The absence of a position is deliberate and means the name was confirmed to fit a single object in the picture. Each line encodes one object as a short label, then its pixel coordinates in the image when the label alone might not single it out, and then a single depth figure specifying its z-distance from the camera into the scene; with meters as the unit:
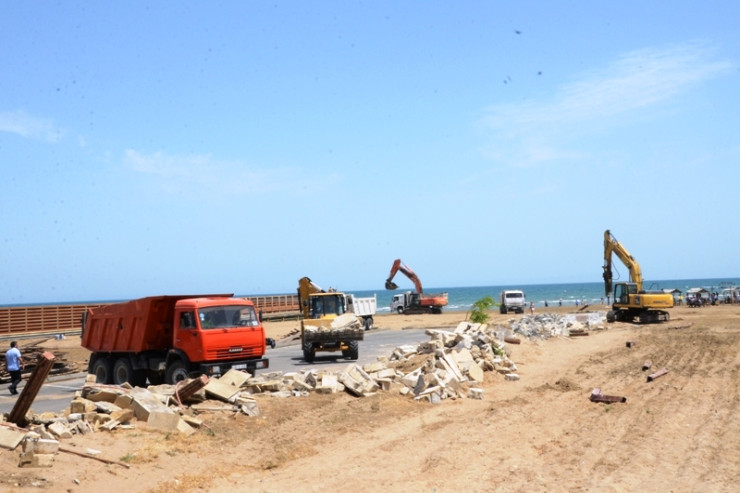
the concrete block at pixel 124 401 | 13.54
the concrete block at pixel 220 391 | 14.93
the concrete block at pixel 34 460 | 9.99
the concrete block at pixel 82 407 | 13.04
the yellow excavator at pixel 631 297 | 41.22
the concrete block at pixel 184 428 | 12.73
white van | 63.57
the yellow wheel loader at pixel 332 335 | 25.89
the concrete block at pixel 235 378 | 16.14
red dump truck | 18.44
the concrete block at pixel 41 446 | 10.25
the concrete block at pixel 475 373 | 19.16
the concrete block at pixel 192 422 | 13.17
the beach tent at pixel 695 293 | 61.92
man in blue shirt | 21.23
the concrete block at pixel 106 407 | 13.07
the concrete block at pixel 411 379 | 17.83
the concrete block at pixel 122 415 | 12.70
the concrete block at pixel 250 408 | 14.45
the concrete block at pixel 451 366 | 18.67
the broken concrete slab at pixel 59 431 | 11.44
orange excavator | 64.25
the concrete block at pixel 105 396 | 13.81
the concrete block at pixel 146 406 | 12.92
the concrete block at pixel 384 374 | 18.30
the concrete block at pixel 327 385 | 16.86
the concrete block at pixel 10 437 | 10.46
